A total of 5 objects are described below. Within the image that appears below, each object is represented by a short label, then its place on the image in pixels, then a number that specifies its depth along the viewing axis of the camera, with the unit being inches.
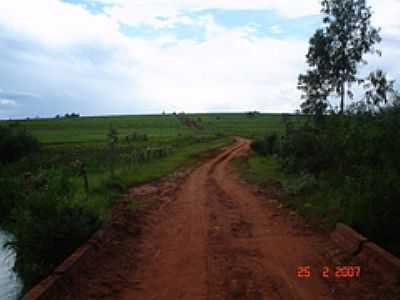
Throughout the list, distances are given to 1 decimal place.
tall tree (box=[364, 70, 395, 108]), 859.8
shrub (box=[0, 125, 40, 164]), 1675.7
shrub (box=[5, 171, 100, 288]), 344.2
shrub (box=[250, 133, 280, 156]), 1413.1
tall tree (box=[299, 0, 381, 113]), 1085.8
